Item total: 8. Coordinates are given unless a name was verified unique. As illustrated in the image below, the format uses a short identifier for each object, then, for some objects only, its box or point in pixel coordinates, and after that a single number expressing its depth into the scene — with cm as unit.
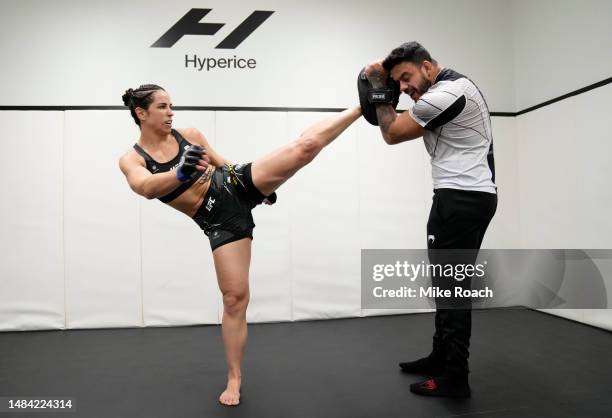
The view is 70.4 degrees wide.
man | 190
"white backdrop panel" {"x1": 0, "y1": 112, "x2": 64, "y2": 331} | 347
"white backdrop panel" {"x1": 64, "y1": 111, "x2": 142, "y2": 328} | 350
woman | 198
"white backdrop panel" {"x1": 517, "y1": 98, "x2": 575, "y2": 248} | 345
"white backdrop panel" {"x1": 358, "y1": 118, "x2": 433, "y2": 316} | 375
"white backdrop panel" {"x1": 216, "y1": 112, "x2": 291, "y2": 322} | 360
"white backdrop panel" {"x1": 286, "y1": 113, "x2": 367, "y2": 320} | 366
